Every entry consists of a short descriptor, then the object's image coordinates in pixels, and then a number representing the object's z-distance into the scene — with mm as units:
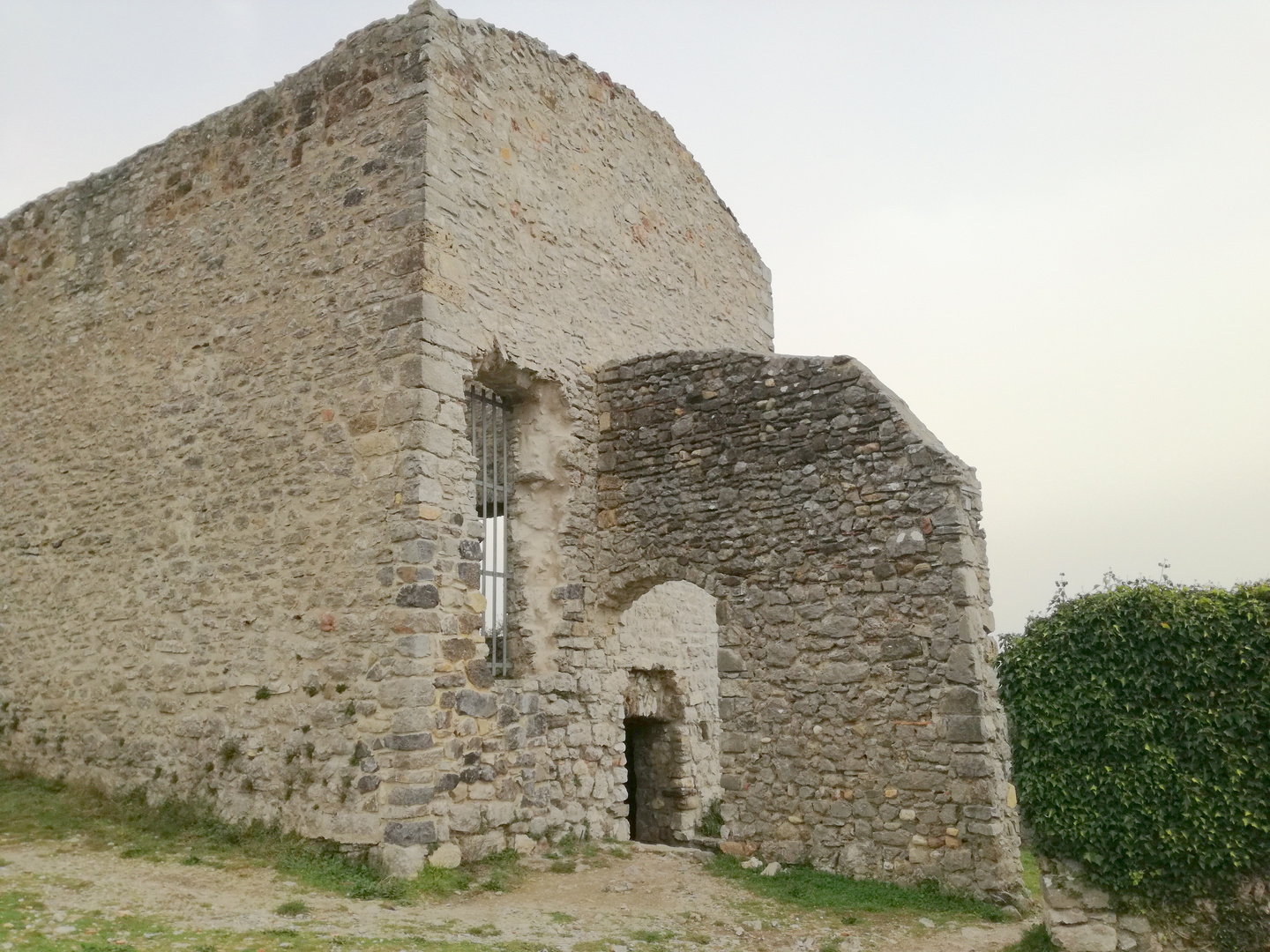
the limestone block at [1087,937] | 5473
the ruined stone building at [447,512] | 7426
